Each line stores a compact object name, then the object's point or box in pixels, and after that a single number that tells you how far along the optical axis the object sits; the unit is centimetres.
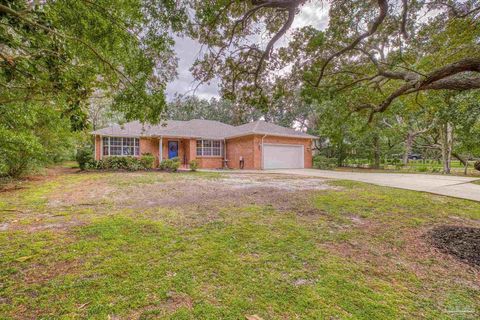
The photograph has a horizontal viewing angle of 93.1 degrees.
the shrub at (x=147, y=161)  1623
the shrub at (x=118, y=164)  1541
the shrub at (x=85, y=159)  1510
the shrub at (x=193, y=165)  1566
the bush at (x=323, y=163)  2042
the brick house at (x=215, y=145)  1780
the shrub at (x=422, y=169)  1841
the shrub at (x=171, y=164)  1553
